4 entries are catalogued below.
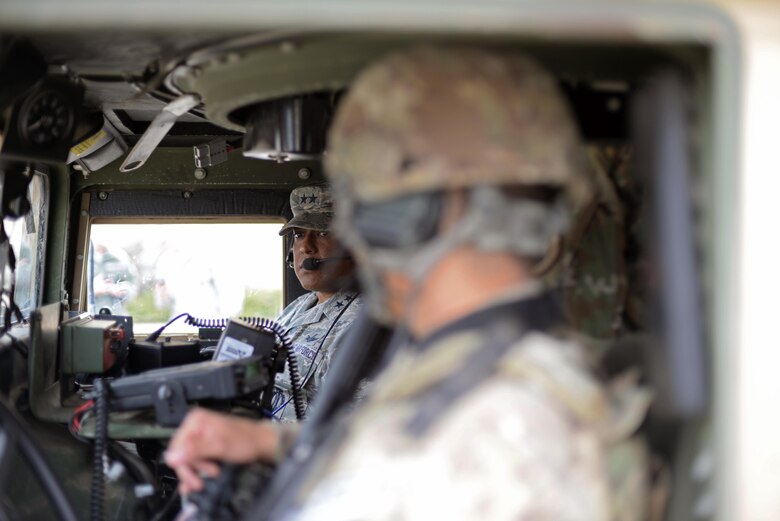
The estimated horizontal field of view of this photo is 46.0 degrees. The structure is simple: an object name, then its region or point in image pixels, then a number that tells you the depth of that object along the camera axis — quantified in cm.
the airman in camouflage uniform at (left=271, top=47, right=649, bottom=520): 135
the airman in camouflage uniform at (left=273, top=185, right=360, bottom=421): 403
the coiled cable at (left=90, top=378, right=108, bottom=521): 259
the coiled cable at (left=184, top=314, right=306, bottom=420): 324
